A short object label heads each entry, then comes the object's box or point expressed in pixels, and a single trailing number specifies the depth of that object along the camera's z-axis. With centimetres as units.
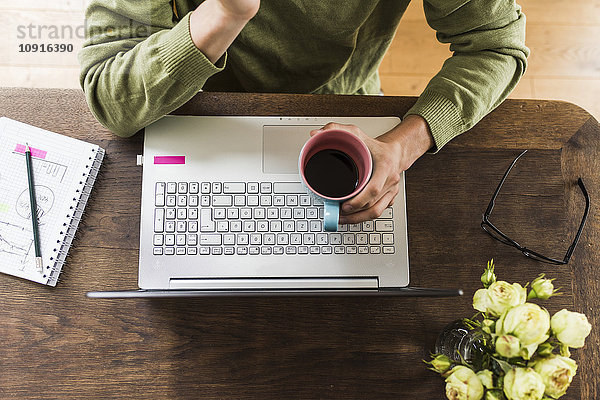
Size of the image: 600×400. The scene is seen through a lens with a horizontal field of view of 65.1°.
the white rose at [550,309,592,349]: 52
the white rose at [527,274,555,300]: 56
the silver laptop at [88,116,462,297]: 74
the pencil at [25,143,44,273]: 74
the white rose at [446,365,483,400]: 54
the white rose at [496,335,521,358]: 51
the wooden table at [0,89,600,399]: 74
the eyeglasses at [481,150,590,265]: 79
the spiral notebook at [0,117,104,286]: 75
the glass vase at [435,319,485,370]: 71
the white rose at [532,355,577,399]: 52
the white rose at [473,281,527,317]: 53
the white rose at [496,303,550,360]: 50
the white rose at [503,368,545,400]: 50
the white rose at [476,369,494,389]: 54
